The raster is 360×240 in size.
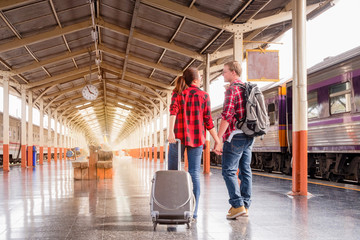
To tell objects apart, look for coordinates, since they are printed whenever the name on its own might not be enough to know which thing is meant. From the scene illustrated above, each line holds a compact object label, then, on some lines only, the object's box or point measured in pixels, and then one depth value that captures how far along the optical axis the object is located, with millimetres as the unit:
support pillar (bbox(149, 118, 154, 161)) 33659
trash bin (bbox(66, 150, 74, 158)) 31700
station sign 10000
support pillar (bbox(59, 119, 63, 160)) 35584
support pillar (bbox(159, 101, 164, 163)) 24908
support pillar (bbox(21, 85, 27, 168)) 18688
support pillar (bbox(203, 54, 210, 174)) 13641
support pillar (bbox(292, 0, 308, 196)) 7191
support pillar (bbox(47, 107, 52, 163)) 26662
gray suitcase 3930
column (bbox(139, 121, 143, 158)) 42962
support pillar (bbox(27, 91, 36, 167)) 20828
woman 4461
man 4582
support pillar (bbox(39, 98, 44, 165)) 24703
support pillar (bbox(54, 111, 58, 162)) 32188
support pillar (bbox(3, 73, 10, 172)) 16375
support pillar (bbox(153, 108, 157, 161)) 28880
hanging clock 20922
